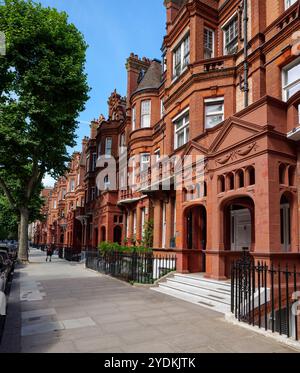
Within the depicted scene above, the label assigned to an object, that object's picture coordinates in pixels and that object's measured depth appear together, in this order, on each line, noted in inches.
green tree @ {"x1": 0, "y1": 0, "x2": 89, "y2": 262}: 820.6
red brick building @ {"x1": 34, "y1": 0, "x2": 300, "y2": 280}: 370.0
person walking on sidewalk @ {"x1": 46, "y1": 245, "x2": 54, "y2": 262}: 1177.9
